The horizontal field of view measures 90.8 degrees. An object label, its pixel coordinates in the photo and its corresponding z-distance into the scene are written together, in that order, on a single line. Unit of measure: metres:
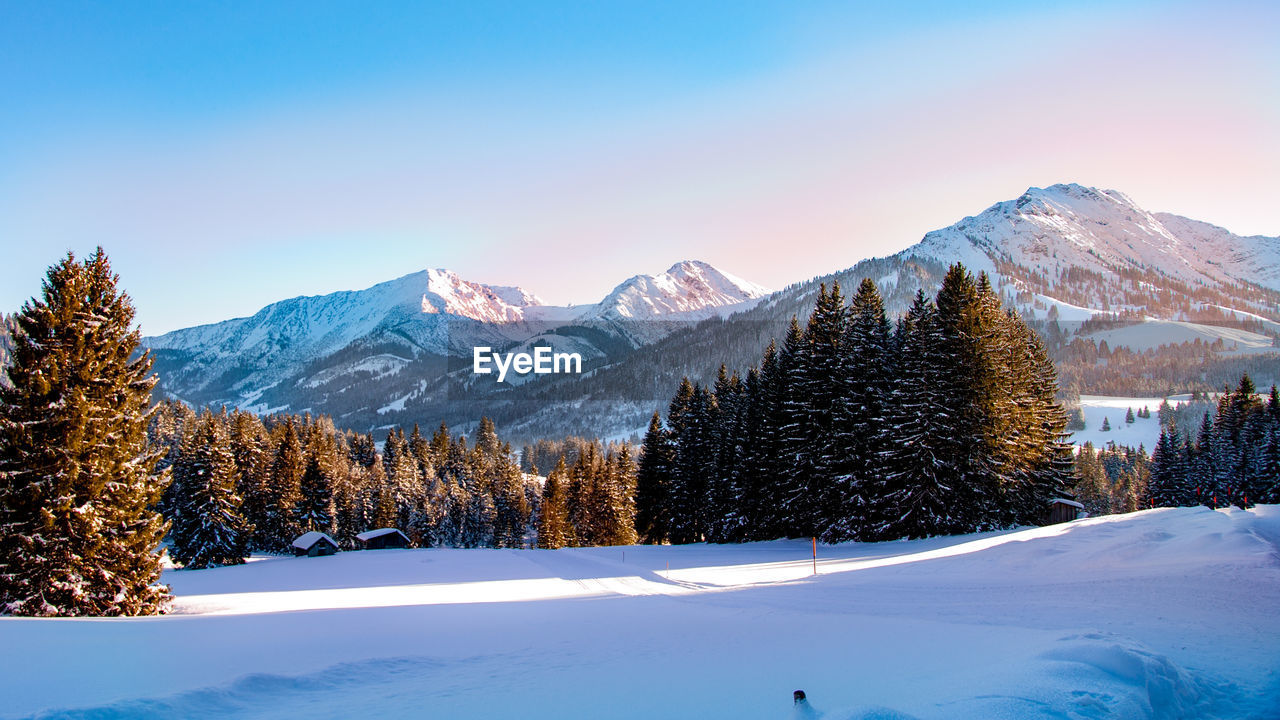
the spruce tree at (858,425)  32.97
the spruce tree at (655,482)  52.80
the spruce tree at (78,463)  15.46
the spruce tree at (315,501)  64.69
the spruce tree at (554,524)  60.91
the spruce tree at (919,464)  31.23
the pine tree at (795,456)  36.62
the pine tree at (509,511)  75.31
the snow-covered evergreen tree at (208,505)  44.53
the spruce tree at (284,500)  62.84
